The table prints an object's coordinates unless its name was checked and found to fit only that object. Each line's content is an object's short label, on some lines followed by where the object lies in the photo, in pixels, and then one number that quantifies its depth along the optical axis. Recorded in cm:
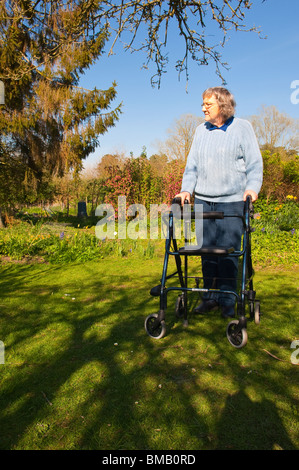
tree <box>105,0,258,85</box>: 486
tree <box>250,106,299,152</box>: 2345
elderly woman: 286
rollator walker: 246
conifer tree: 980
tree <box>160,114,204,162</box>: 2550
